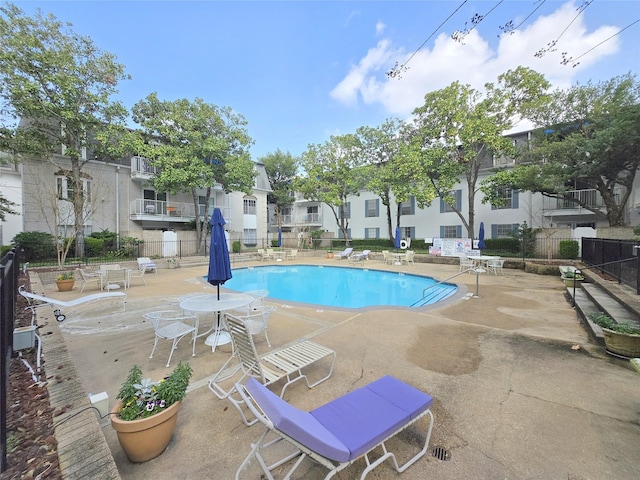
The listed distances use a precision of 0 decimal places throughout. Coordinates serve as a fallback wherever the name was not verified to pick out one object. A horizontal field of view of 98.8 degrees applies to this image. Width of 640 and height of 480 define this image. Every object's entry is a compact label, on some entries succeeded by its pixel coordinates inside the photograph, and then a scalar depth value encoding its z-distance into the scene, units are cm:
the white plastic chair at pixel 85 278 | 911
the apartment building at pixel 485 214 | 1762
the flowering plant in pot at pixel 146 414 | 210
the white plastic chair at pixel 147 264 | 1260
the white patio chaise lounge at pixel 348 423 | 165
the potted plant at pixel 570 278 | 914
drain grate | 223
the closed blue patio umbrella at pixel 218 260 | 484
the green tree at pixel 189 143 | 1734
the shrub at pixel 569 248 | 1449
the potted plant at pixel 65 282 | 890
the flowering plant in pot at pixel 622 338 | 376
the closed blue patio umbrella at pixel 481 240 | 1678
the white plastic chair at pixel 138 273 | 1076
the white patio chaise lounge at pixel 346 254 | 1958
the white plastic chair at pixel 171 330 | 408
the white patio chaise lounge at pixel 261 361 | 296
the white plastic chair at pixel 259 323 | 442
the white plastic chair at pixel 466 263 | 1287
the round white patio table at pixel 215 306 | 447
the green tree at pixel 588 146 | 1216
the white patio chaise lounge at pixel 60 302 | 532
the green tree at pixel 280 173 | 3394
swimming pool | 992
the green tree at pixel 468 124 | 1564
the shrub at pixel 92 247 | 1627
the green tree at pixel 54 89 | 1309
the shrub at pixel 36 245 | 1426
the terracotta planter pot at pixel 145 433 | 208
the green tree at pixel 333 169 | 2236
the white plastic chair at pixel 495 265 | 1271
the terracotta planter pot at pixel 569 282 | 901
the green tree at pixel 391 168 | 1844
